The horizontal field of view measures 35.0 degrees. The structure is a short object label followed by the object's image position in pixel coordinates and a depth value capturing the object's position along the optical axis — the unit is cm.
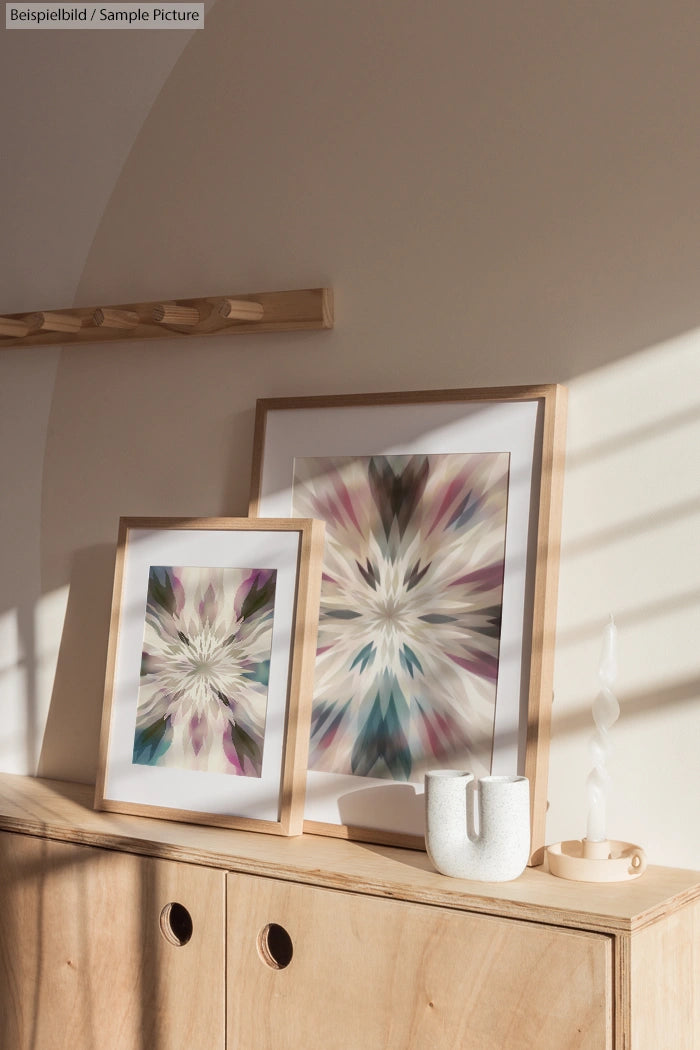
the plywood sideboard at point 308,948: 134
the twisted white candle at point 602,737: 150
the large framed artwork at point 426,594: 162
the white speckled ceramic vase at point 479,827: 145
